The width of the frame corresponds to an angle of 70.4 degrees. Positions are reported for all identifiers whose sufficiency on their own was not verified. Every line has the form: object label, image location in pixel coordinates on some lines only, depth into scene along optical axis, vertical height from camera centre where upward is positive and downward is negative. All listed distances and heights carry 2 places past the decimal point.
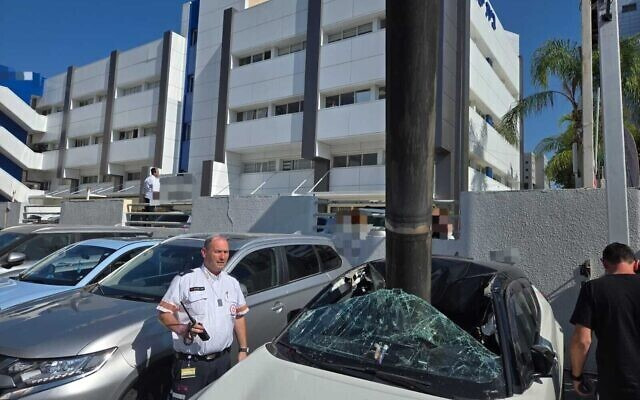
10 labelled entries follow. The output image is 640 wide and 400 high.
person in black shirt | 2.72 -0.52
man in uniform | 2.95 -0.62
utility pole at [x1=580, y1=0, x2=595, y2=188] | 6.98 +2.14
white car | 2.28 -0.68
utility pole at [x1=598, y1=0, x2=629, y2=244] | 4.31 +1.15
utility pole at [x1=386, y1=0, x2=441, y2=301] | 1.90 +0.52
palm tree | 15.99 +6.00
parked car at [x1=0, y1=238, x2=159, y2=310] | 5.00 -0.57
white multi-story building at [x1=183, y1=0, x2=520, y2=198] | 21.41 +7.23
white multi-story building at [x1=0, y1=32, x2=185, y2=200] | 30.31 +7.58
